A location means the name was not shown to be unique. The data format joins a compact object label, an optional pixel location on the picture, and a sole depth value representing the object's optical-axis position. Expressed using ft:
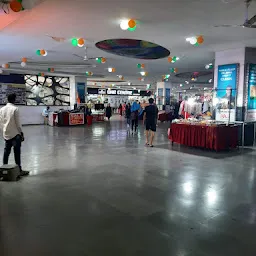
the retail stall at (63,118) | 45.14
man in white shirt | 13.97
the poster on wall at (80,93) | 54.39
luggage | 13.85
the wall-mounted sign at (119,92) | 82.53
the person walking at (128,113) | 43.10
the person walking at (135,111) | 35.42
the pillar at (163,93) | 62.59
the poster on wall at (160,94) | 62.95
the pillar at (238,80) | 25.31
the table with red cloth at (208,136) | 21.90
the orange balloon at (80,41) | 21.96
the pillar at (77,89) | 53.98
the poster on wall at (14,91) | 46.60
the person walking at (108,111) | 59.03
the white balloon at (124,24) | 17.38
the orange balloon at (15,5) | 12.45
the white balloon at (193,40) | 21.02
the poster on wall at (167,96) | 62.78
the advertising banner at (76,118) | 46.13
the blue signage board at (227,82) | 25.86
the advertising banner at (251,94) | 25.53
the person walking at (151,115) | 24.13
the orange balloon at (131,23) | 17.06
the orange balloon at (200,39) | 20.90
